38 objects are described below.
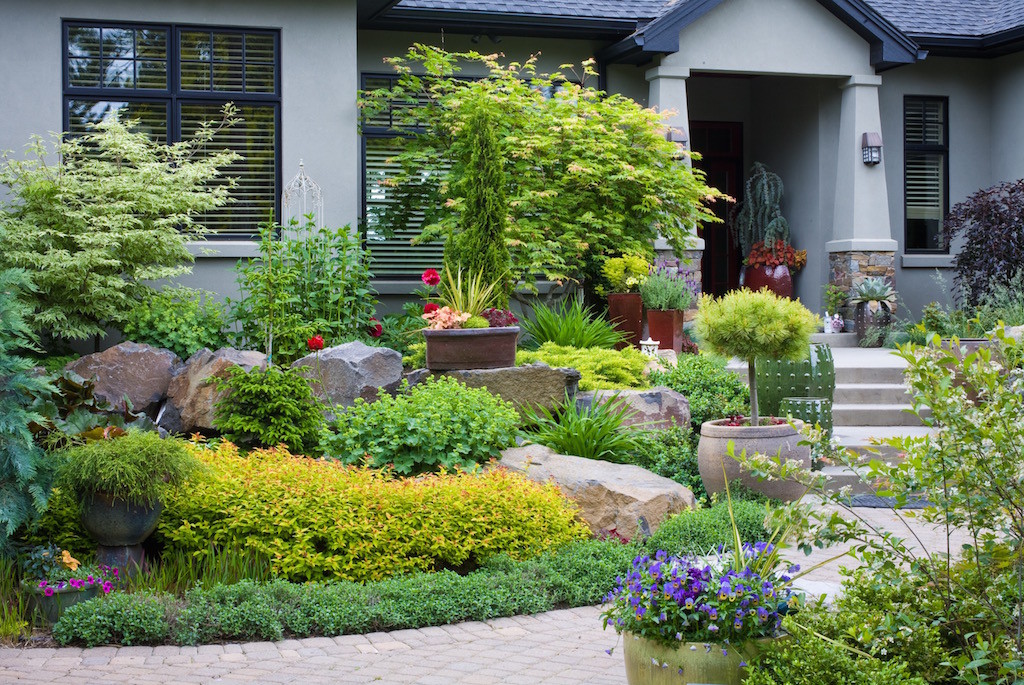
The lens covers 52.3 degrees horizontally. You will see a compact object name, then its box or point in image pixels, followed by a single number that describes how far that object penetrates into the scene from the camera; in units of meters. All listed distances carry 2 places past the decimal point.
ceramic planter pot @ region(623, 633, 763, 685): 3.53
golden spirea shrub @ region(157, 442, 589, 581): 5.50
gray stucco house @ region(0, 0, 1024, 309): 10.32
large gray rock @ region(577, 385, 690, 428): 8.09
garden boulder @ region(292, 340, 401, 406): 8.21
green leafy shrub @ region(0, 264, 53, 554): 5.17
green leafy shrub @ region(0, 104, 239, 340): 8.81
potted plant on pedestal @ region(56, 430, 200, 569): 5.32
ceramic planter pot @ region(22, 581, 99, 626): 5.02
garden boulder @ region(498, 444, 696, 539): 6.20
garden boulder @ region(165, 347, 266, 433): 7.97
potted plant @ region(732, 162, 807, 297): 14.31
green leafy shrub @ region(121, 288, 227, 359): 9.06
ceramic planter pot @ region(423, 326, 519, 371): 8.16
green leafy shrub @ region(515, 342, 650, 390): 8.66
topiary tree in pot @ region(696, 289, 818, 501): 6.62
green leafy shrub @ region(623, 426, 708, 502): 7.44
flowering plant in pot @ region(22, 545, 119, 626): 5.02
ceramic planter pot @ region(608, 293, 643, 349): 10.52
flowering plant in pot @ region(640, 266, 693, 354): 10.68
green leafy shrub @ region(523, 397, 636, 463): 7.31
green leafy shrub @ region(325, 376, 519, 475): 6.52
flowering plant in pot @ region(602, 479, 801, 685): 3.54
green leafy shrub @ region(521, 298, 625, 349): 9.85
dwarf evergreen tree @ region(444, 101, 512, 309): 9.48
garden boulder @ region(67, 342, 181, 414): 8.34
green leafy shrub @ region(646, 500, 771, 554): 5.74
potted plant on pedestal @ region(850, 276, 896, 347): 13.04
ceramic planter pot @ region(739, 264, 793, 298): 14.18
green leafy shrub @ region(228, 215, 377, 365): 9.12
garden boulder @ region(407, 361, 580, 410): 8.05
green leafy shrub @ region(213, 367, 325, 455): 7.08
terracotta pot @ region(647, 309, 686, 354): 10.66
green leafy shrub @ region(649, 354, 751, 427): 8.60
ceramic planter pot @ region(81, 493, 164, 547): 5.42
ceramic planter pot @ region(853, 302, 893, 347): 13.05
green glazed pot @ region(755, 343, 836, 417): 8.80
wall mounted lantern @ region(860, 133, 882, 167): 13.28
